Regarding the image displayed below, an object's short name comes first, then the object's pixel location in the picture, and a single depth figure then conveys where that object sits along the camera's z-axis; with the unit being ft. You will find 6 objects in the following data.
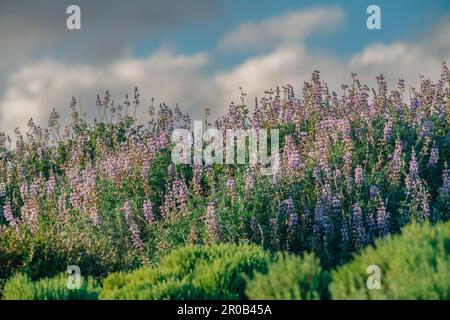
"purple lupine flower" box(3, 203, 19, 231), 32.24
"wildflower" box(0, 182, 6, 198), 38.38
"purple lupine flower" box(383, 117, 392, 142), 31.78
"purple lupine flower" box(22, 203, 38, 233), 30.33
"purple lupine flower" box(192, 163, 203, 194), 30.53
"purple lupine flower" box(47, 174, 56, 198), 34.58
